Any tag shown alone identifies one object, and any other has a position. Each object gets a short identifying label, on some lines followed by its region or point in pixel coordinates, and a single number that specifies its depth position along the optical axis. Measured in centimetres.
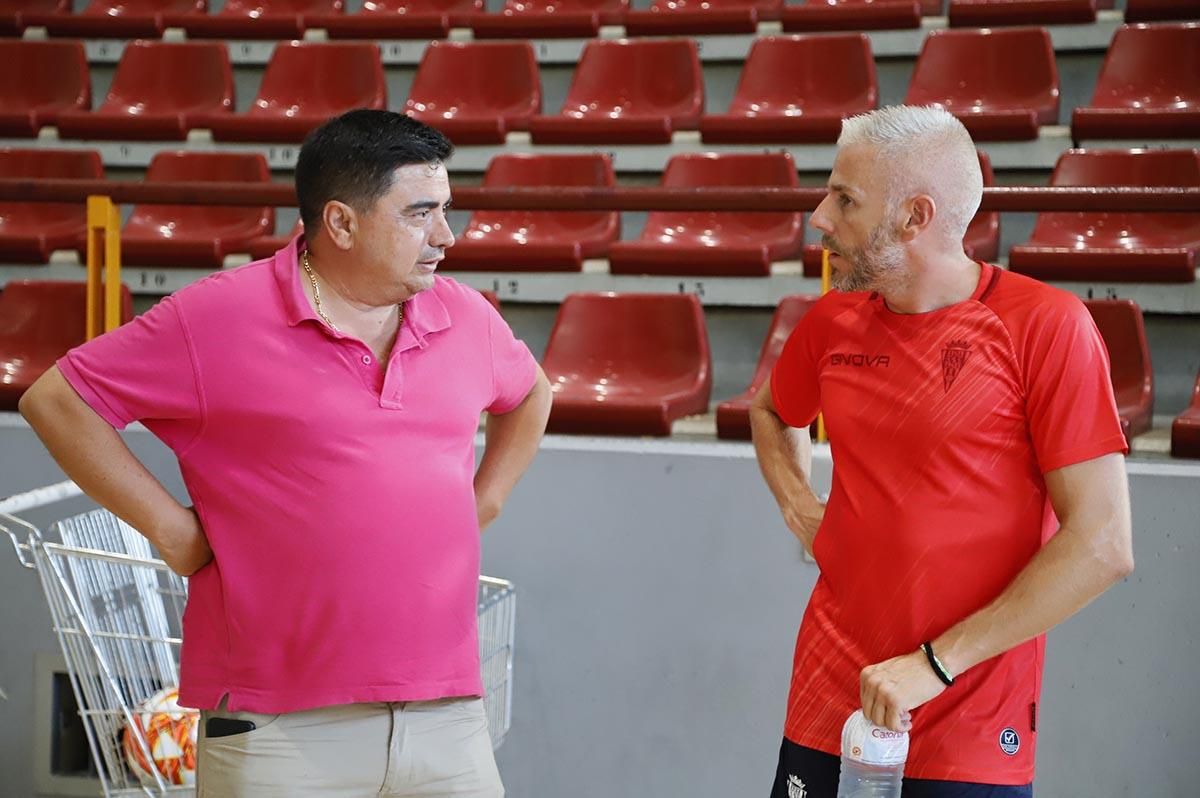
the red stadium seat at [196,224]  525
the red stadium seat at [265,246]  488
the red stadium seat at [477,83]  598
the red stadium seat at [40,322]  435
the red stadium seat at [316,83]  613
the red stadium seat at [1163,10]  532
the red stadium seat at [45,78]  657
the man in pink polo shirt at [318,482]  180
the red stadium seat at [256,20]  671
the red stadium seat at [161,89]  623
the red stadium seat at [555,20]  621
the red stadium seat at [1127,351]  344
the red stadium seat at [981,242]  444
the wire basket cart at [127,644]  250
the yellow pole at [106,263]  354
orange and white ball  258
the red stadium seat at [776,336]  372
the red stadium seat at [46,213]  542
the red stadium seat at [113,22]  687
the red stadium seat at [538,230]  479
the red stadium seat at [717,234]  461
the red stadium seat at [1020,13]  543
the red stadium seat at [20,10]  698
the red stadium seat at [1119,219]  450
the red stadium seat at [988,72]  524
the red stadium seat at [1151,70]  512
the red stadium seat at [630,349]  391
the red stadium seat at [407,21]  645
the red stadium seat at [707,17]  592
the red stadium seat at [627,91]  560
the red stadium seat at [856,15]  566
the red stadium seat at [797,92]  532
